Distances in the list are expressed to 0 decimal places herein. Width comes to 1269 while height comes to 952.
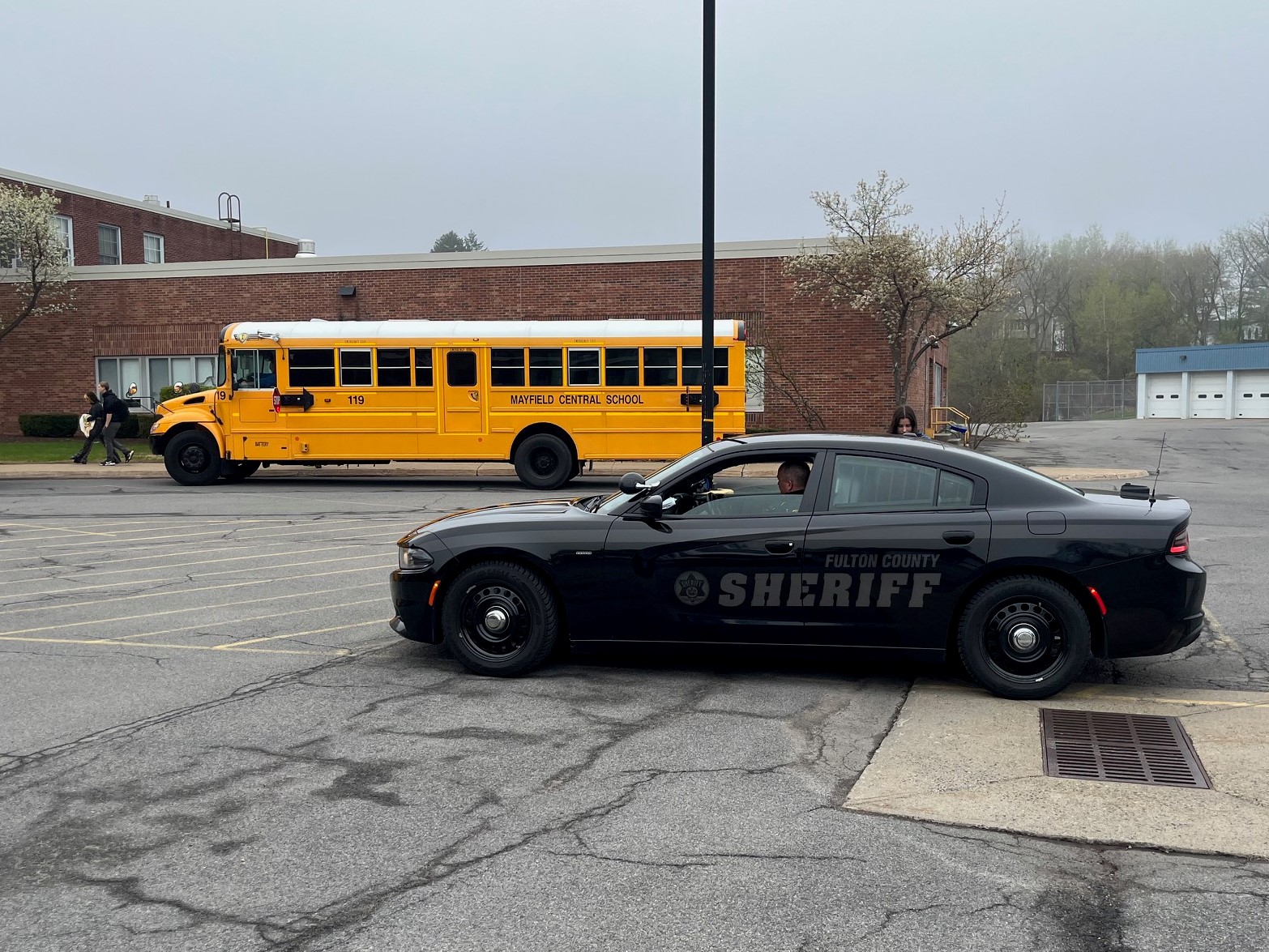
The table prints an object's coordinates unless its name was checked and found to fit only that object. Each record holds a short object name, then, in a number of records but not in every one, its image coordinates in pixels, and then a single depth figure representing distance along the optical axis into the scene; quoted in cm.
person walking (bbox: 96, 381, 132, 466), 2430
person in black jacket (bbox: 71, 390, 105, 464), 2436
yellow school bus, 1986
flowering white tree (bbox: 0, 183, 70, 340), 3066
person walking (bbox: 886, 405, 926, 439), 991
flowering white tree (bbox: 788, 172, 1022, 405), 2581
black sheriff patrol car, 609
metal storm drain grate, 499
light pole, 1449
